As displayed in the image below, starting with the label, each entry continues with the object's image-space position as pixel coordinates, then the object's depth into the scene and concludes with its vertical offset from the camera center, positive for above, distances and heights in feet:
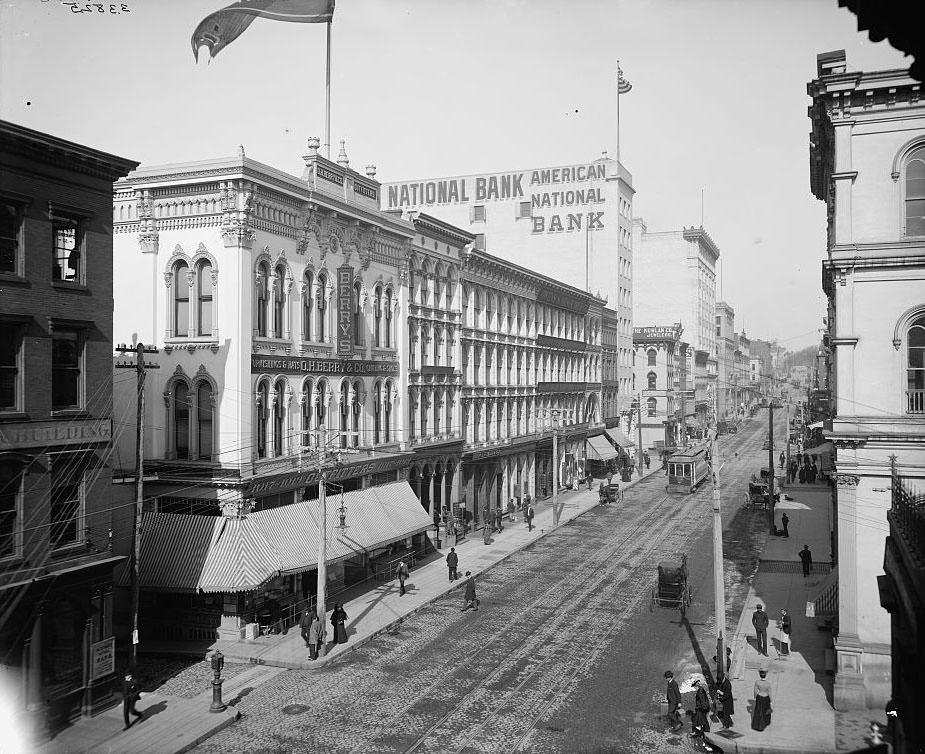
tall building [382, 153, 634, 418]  264.93 +57.48
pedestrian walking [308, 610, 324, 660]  80.64 -24.75
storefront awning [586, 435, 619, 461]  239.91 -17.66
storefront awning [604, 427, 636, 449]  264.64 -15.67
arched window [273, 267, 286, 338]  99.96 +10.86
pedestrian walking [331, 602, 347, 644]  85.40 -24.70
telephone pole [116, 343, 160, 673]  69.41 -8.70
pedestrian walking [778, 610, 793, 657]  83.15 -24.97
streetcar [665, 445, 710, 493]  211.68 -21.42
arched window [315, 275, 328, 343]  108.68 +11.17
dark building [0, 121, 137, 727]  62.44 -2.98
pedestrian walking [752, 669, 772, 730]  62.59 -24.58
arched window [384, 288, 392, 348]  128.98 +11.61
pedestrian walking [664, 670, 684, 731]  65.21 -25.22
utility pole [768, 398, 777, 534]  158.40 -20.70
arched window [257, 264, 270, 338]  97.09 +11.09
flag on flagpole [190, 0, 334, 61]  90.33 +41.87
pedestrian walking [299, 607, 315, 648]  84.74 -24.65
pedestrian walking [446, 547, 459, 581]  112.57 -23.96
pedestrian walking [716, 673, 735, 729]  63.62 -24.71
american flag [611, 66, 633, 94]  248.32 +93.77
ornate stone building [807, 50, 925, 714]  70.38 +6.95
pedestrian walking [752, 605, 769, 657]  83.87 -24.77
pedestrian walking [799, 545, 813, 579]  118.52 -24.49
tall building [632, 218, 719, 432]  381.40 +54.03
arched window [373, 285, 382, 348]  124.88 +11.84
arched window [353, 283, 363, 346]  119.75 +11.05
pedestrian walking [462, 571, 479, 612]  99.81 -25.67
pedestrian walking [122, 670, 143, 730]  64.13 -24.57
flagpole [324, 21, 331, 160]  105.60 +38.08
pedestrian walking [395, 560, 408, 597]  106.93 -24.70
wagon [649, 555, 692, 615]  101.09 -24.61
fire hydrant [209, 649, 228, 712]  67.15 -25.06
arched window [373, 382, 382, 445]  123.95 -3.62
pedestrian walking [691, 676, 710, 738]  62.85 -25.21
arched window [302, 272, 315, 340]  104.94 +10.63
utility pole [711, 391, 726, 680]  73.00 -15.96
